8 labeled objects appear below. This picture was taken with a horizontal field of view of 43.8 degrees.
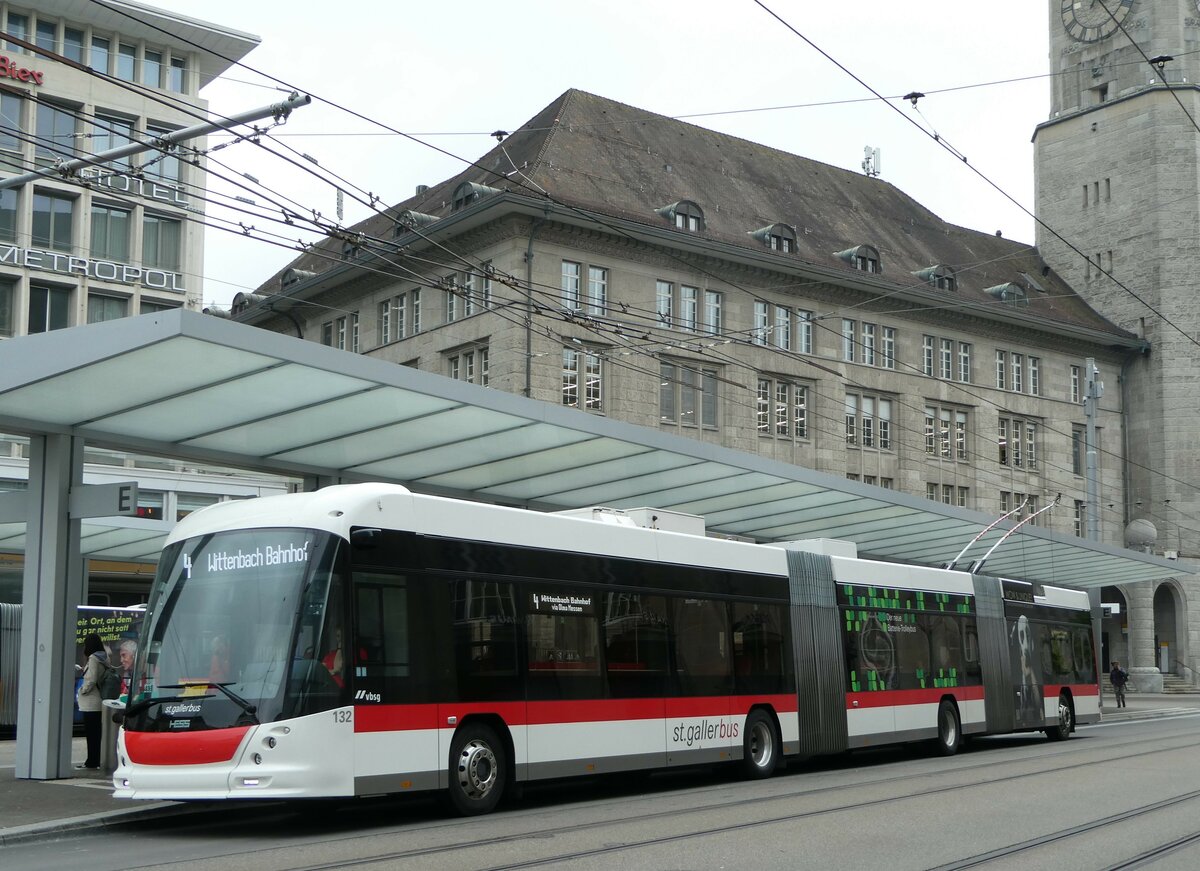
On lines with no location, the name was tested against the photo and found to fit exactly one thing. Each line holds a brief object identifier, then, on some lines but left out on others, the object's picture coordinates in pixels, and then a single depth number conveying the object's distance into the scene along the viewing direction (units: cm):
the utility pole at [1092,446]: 4141
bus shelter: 1355
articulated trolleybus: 1184
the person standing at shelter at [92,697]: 1711
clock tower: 6762
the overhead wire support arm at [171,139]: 1341
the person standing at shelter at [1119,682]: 4562
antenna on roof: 7031
